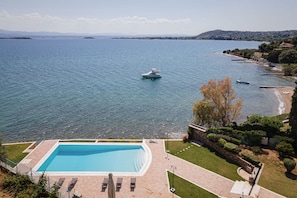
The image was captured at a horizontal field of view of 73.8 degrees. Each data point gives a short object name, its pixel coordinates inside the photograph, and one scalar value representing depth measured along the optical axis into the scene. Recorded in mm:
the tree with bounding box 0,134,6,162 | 14544
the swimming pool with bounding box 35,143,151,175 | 16894
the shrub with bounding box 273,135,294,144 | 17931
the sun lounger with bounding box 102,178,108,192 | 14079
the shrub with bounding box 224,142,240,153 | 17992
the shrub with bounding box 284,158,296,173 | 15459
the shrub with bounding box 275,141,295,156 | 17015
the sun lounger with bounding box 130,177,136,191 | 14128
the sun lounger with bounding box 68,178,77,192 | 14167
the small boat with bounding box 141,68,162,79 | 54988
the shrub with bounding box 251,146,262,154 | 17943
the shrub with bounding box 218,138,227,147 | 18798
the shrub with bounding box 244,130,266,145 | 18836
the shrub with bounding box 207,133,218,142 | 19511
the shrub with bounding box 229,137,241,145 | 19077
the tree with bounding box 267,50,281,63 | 79212
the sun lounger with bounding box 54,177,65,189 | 14391
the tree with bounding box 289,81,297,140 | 18221
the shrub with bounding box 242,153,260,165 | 16557
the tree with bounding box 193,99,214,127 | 23249
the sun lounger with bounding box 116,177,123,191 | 14147
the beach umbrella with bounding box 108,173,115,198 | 9756
